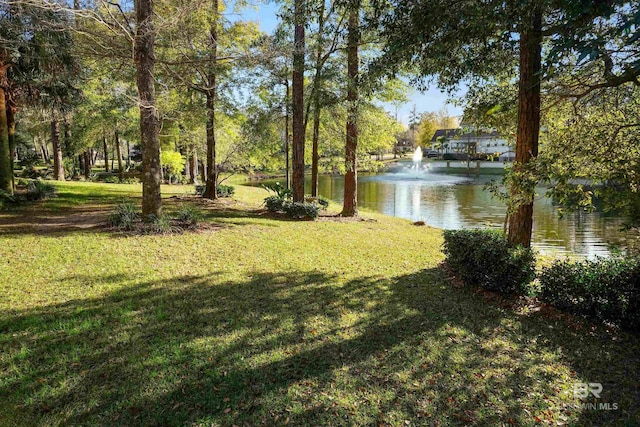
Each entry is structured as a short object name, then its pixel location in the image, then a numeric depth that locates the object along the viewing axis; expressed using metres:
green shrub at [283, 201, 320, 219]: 10.62
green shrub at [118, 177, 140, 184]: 22.58
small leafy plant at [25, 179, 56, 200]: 10.59
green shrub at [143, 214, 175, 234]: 7.45
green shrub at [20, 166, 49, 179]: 20.64
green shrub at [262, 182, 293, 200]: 11.98
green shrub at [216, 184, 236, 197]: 14.88
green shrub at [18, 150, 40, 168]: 30.86
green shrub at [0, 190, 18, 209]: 9.24
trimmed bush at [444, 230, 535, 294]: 4.97
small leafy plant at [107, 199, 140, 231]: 7.54
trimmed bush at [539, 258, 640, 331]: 4.11
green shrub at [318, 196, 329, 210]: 13.51
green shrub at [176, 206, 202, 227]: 8.42
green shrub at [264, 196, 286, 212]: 11.37
